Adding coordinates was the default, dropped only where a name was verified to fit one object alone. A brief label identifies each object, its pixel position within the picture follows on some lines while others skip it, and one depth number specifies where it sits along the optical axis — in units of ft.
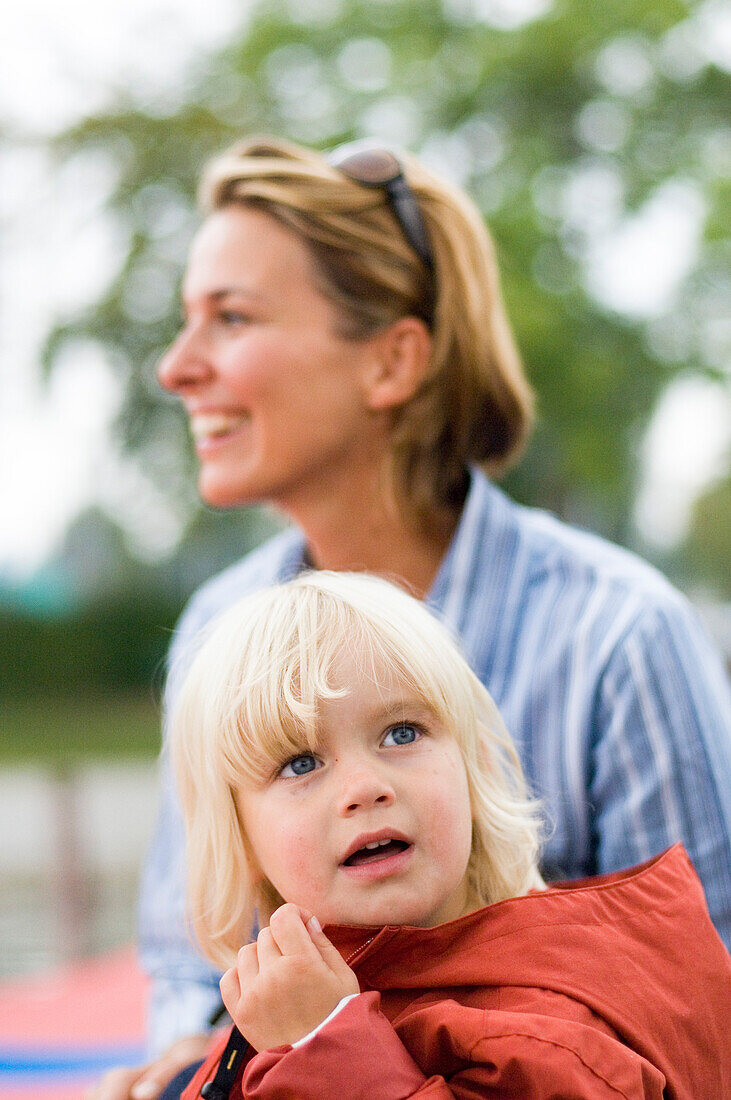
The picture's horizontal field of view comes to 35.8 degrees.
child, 4.18
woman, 6.88
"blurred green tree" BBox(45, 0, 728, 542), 39.75
